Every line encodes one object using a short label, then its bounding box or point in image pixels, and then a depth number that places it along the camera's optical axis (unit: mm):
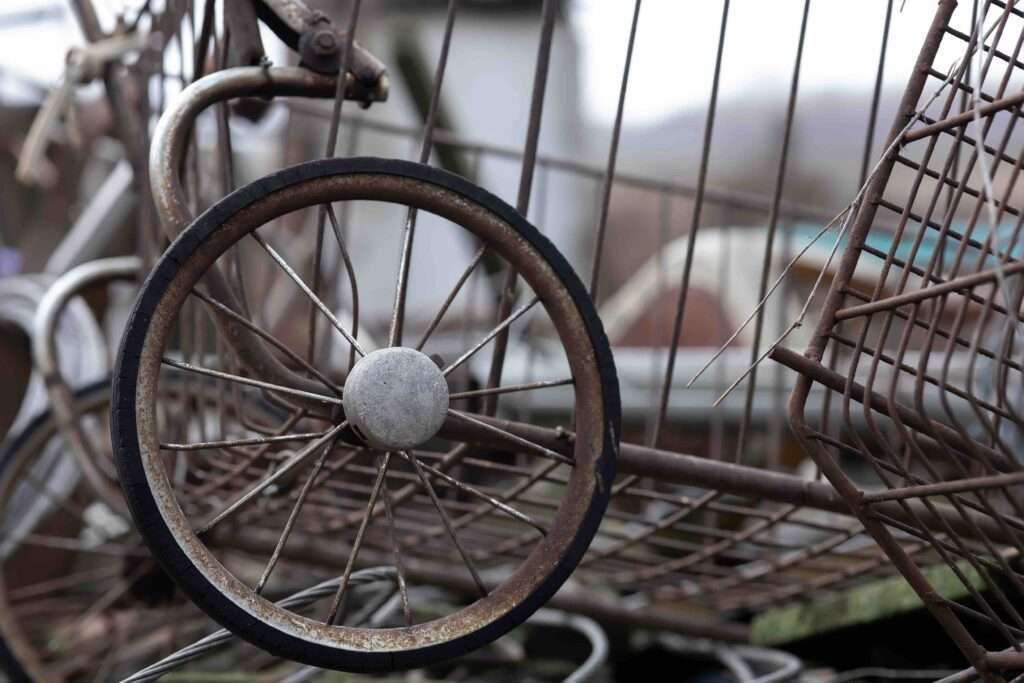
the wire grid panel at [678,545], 2159
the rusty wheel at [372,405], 1700
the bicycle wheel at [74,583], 2625
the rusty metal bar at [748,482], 1936
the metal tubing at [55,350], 2519
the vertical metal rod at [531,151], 1915
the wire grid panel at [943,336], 1759
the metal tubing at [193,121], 1840
